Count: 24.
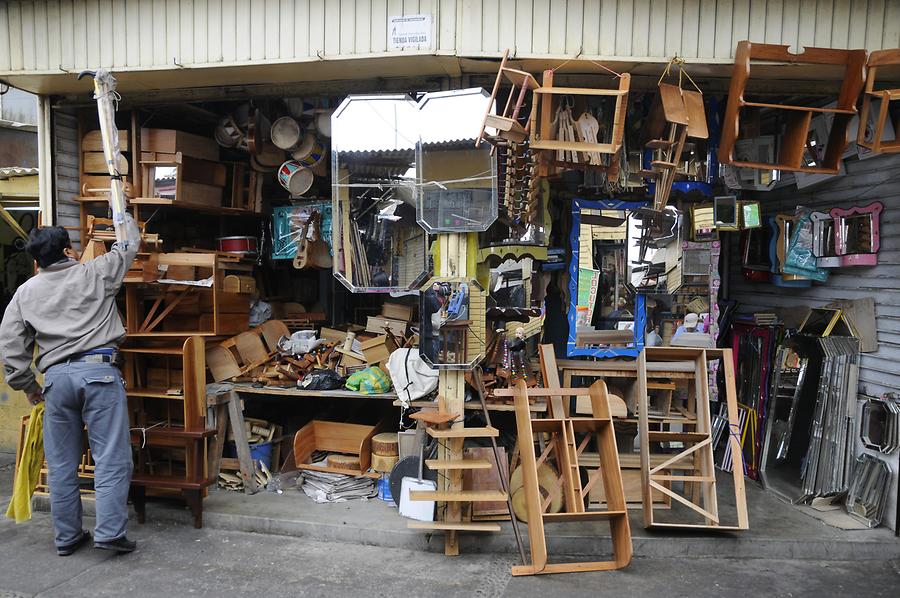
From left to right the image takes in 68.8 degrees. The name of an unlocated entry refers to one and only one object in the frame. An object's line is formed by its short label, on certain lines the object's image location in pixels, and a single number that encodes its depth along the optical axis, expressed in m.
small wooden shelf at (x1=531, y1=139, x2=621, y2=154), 4.64
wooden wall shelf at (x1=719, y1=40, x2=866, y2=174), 4.70
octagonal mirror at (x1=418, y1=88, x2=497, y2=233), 5.18
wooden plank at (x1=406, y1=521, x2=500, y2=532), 4.84
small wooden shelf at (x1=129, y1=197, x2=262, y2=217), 6.31
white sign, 5.00
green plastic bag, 6.05
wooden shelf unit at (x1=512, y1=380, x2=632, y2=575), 4.62
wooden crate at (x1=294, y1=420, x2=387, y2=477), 6.28
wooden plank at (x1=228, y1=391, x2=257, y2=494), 6.17
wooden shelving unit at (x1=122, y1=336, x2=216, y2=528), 5.45
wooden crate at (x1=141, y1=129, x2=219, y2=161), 6.45
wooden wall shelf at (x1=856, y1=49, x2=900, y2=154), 4.63
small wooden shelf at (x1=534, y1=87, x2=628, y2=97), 4.52
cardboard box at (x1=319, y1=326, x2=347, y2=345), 7.13
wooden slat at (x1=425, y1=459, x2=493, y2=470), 4.81
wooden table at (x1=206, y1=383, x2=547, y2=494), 6.07
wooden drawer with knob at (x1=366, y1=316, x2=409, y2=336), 7.01
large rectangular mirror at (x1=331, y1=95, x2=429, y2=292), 5.39
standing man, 4.83
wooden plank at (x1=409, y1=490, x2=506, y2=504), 4.78
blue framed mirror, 6.48
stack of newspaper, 6.04
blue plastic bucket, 6.45
